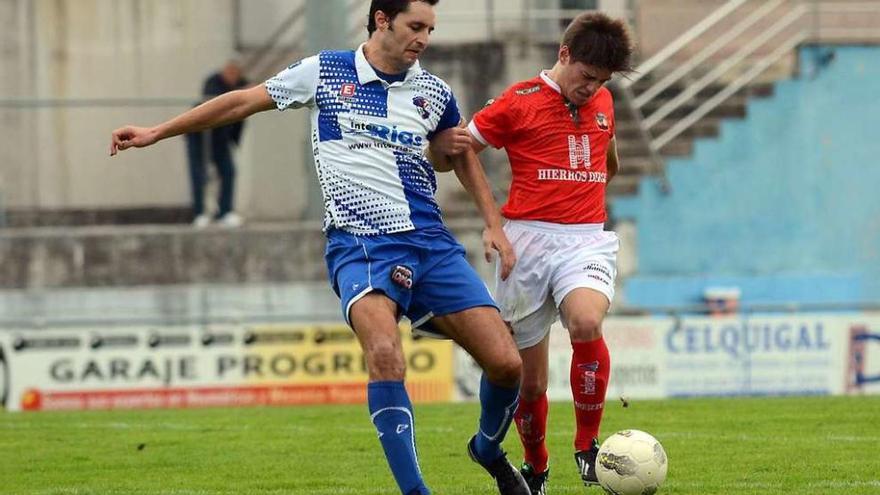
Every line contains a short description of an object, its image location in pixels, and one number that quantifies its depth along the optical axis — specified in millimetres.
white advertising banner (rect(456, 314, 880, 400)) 36812
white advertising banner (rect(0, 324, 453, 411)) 36594
